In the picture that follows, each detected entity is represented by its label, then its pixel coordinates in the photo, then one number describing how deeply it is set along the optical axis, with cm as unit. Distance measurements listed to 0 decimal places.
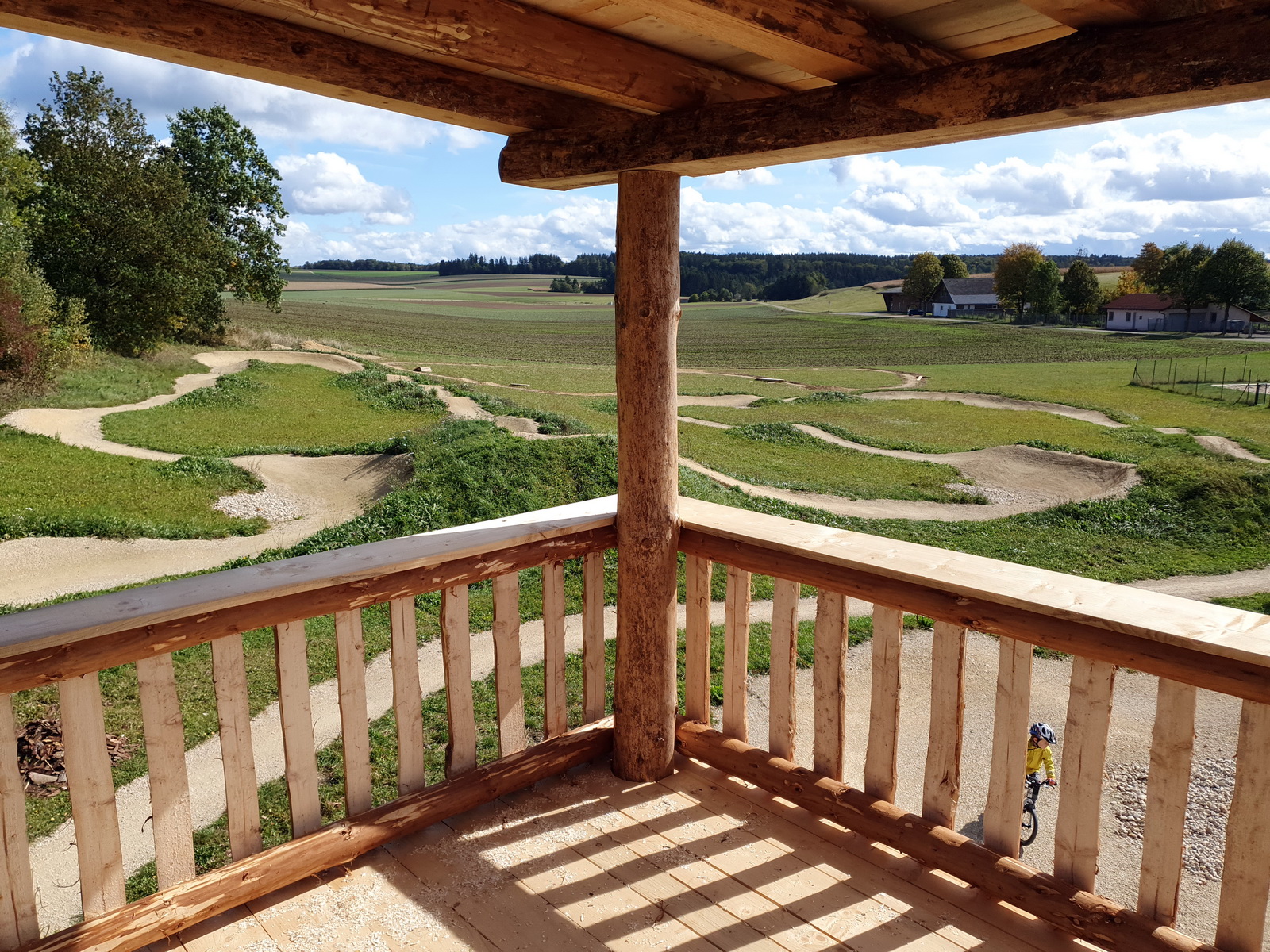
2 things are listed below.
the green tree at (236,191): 2514
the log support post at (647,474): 306
